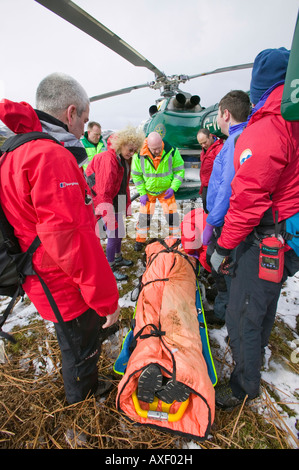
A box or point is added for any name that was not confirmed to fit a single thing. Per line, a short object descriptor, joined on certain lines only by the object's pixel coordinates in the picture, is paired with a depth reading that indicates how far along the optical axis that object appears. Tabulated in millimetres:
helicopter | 5438
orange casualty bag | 1313
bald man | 3820
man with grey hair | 941
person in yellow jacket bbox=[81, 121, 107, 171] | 5055
